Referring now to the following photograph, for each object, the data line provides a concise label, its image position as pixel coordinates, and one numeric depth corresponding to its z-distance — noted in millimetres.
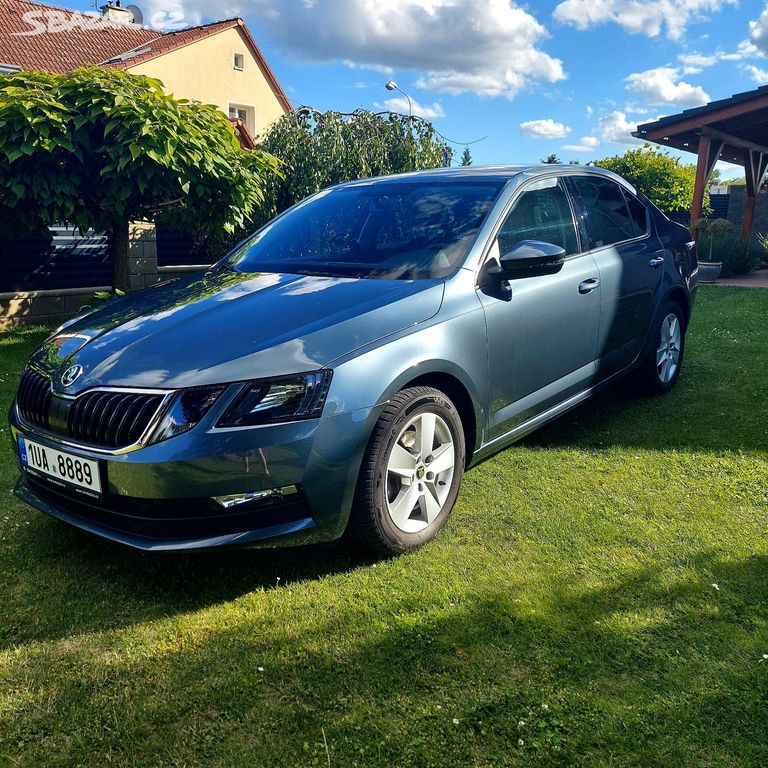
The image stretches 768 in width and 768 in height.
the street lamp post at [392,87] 25306
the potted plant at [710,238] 13750
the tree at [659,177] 26781
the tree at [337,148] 12414
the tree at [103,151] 6867
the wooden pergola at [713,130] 13352
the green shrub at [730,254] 14383
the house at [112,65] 9461
